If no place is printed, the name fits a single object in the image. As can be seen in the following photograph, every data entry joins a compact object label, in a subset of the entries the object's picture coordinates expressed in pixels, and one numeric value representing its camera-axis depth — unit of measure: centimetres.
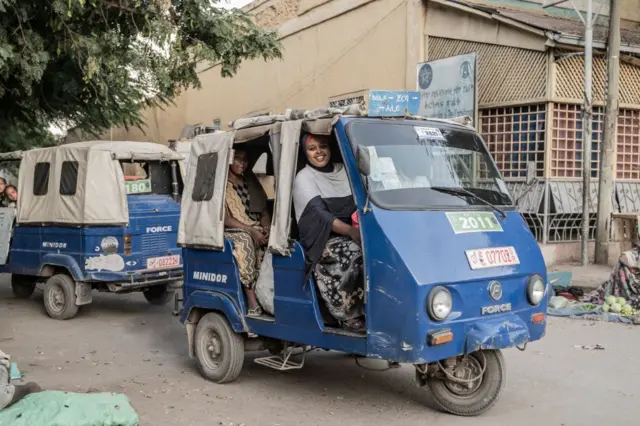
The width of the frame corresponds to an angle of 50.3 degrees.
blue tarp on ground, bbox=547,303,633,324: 870
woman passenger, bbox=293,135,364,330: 504
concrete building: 1225
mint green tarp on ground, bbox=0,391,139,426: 430
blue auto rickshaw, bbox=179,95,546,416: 456
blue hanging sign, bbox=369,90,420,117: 1030
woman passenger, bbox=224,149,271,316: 598
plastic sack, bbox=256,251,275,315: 568
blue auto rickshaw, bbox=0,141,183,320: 914
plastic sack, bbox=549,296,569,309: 938
